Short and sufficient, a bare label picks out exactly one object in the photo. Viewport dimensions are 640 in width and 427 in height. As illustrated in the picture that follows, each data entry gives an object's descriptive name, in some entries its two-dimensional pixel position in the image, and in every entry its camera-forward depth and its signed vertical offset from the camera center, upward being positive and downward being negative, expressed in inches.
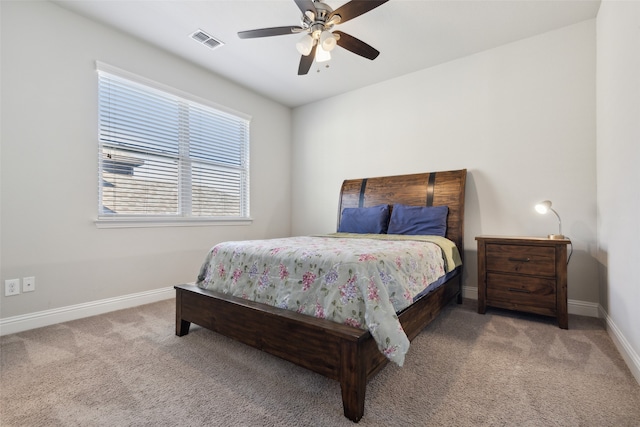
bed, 50.7 -26.3
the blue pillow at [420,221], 117.0 -2.7
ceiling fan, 78.1 +55.5
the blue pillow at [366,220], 128.8 -2.8
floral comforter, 54.4 -14.8
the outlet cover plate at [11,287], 85.9 -22.4
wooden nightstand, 90.2 -20.0
